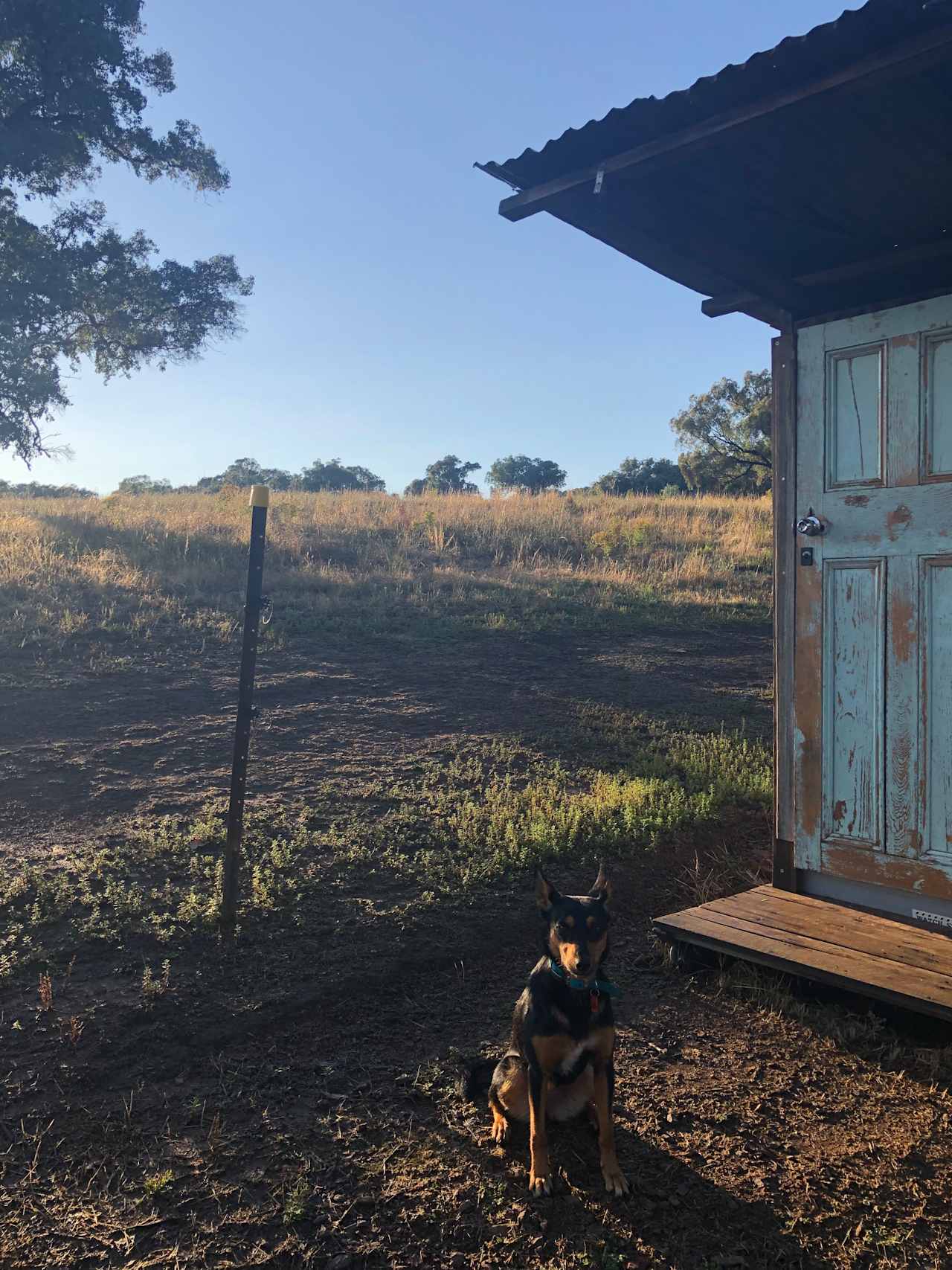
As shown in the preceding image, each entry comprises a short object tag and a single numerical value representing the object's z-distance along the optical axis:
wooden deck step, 3.74
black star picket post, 4.71
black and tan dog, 2.90
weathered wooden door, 4.28
